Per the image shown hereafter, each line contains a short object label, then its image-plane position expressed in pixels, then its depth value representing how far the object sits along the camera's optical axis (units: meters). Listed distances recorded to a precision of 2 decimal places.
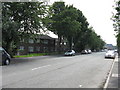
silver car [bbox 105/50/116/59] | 21.35
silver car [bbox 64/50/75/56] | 26.68
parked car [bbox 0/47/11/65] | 10.65
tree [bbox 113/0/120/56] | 7.39
